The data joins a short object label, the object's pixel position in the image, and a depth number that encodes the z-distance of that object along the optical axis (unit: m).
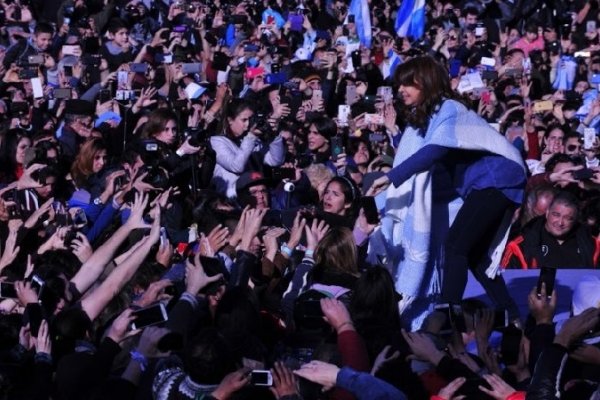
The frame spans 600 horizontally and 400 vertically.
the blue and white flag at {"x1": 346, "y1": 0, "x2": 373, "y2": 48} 27.90
